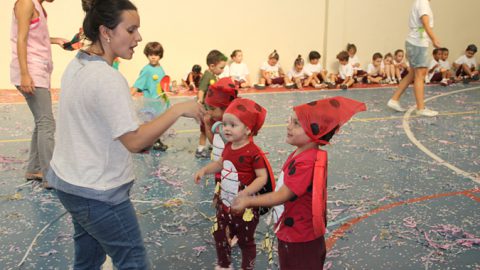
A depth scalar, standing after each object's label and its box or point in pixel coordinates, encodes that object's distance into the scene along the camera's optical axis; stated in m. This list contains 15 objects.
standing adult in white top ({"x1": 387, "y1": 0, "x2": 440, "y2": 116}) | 7.43
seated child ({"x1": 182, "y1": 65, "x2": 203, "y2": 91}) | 10.96
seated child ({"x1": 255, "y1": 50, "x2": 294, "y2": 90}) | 11.64
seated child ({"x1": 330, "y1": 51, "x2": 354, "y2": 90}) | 11.81
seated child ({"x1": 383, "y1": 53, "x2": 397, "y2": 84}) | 12.03
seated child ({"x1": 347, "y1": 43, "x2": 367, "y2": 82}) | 12.14
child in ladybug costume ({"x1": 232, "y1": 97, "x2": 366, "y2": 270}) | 2.39
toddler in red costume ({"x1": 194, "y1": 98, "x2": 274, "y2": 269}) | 2.92
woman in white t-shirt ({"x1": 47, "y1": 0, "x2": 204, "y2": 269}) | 2.04
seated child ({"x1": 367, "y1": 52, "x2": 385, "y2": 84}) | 12.08
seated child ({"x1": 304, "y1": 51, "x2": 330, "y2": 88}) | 11.66
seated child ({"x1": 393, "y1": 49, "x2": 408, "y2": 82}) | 12.24
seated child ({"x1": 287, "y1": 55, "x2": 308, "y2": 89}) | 11.71
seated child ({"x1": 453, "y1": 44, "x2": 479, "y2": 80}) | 12.59
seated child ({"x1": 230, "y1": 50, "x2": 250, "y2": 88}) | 11.48
